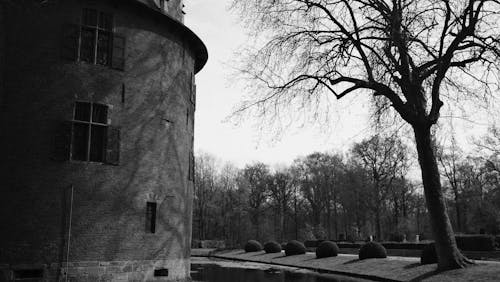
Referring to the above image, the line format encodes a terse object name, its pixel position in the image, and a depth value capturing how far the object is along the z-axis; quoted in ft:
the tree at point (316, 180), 201.87
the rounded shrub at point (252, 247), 138.41
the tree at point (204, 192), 211.61
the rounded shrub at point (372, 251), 82.53
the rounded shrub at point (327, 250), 97.35
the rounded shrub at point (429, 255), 64.90
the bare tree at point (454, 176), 169.37
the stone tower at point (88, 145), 47.93
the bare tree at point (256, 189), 212.64
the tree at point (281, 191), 213.66
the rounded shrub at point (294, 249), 112.57
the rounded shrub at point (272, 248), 127.44
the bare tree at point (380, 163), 157.89
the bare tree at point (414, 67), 54.60
